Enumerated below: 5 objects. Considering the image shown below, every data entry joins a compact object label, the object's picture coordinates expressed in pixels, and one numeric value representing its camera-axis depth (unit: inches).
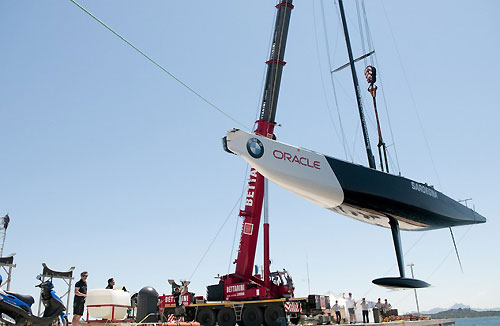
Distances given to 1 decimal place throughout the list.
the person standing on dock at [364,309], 565.3
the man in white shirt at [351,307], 555.5
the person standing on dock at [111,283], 292.0
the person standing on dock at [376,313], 564.6
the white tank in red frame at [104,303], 266.8
